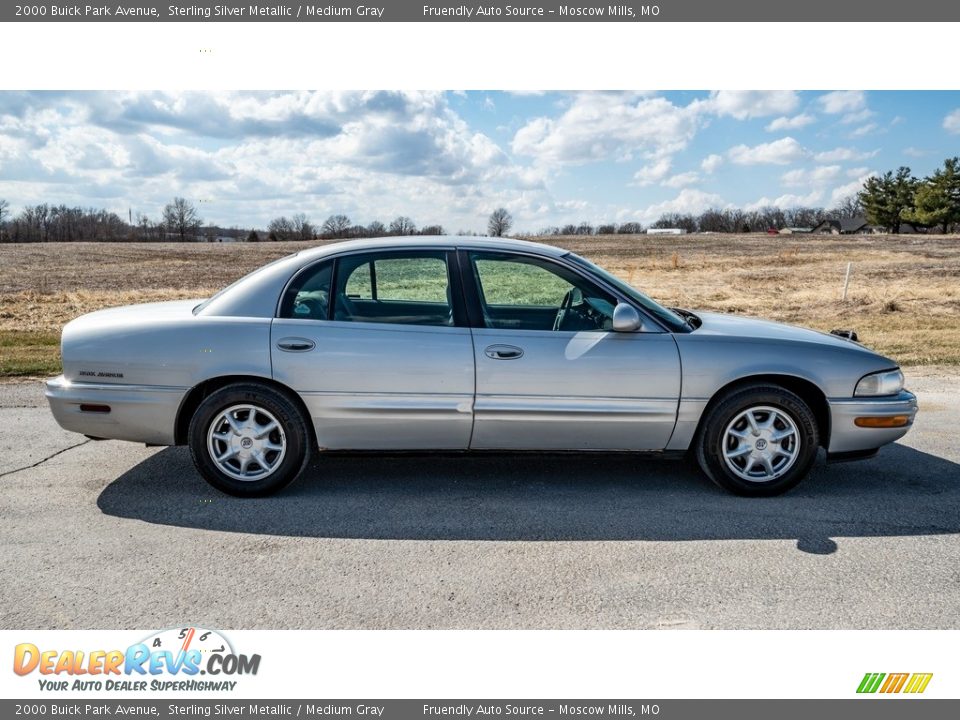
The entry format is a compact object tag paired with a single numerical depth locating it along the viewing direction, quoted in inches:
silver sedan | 178.1
